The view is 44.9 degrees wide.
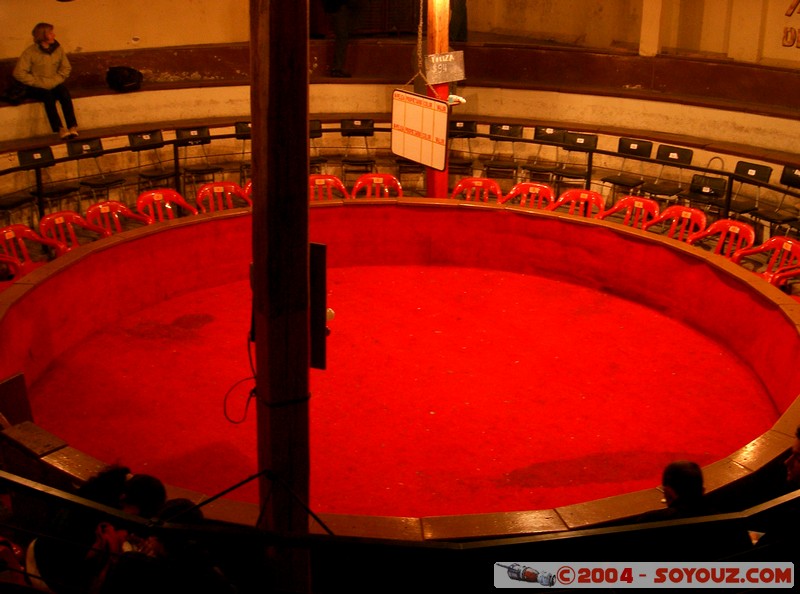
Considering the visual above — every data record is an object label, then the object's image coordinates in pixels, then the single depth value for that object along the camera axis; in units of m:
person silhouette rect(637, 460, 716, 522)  4.20
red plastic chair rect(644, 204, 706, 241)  9.42
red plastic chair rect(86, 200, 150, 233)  9.26
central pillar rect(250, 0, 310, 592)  3.85
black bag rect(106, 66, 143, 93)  13.38
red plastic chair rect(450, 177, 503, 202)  10.55
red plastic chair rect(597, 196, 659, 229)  9.71
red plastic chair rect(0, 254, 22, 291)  7.99
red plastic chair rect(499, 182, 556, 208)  10.26
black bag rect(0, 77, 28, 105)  12.23
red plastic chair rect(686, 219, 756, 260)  8.91
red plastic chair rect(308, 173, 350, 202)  10.48
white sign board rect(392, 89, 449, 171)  8.29
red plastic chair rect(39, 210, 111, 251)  8.98
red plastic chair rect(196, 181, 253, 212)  10.21
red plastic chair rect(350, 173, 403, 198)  10.56
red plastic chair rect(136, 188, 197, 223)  9.74
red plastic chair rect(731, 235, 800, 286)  8.23
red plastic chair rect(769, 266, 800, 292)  8.11
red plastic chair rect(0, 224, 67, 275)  8.32
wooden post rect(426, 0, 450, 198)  10.23
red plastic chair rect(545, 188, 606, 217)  9.98
